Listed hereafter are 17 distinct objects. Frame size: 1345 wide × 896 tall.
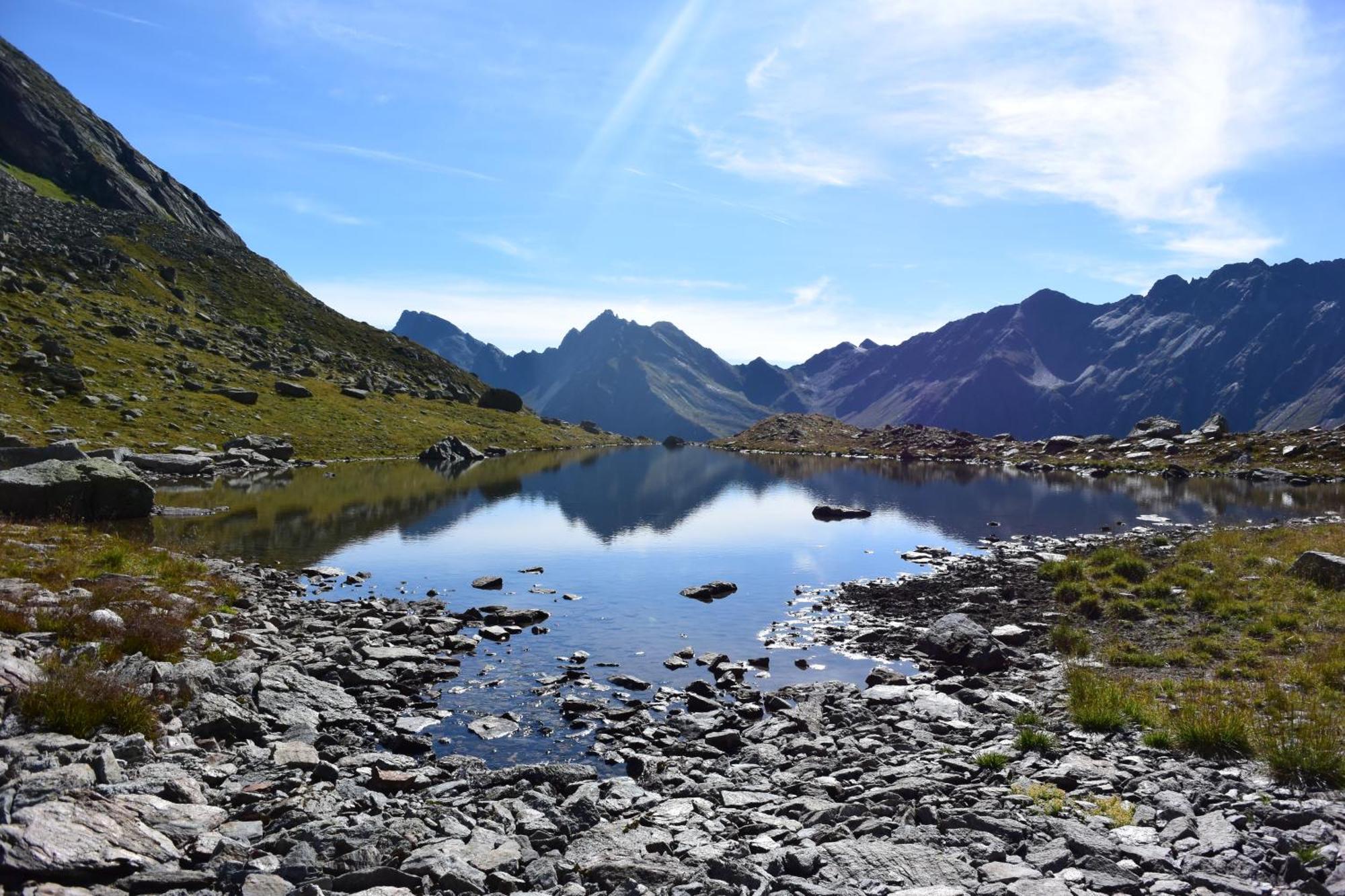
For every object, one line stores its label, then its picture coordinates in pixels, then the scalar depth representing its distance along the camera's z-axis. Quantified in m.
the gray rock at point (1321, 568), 28.55
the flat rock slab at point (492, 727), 18.64
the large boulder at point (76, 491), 37.28
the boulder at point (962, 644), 24.11
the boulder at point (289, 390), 109.44
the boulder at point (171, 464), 66.06
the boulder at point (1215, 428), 125.38
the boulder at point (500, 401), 170.12
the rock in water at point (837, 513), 65.65
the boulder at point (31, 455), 42.00
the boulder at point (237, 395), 96.69
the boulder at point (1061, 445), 142.25
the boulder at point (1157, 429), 134.38
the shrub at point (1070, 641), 25.12
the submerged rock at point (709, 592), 36.03
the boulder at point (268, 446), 83.31
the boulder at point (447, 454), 107.94
